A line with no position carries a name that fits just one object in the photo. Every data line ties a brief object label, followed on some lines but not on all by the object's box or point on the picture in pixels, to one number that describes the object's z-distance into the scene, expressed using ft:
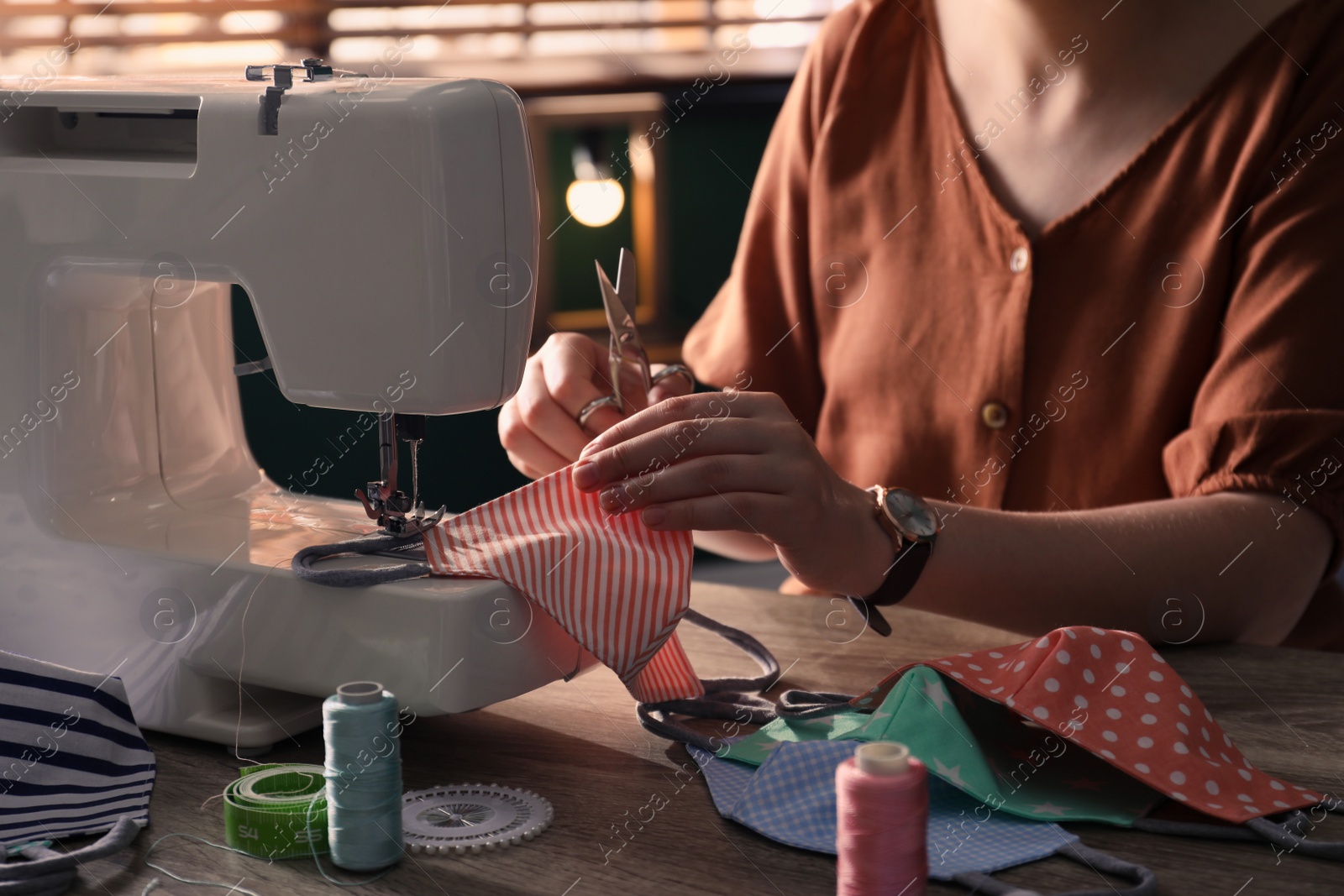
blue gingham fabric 2.53
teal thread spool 2.45
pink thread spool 2.05
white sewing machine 3.01
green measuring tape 2.58
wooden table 2.49
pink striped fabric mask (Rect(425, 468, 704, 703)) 3.06
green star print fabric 2.73
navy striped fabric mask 2.73
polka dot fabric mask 2.72
